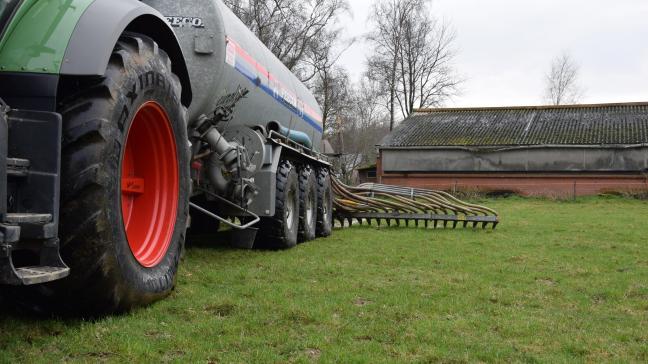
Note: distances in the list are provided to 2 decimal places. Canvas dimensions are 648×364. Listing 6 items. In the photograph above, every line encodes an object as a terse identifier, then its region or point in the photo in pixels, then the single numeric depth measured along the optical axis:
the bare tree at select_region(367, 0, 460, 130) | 48.31
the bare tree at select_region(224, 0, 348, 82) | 32.53
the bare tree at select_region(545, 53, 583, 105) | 56.19
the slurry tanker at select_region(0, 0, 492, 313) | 2.95
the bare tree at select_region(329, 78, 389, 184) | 49.52
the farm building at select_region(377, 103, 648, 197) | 32.03
